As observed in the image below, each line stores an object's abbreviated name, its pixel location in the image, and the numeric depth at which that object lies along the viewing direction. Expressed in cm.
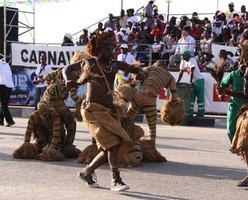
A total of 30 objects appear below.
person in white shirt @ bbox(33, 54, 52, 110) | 1809
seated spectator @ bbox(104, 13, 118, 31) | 2558
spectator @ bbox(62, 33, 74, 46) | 2246
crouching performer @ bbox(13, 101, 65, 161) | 970
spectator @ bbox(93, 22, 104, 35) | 2531
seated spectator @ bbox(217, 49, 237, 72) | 1727
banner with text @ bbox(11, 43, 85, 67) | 2102
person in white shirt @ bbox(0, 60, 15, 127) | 1538
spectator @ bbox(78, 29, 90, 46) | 2425
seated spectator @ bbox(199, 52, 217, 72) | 1828
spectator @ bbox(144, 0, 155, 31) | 2402
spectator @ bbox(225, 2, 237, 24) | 2351
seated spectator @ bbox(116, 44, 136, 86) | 1905
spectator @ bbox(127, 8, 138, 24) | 2546
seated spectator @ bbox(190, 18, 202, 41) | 2131
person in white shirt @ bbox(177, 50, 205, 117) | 1775
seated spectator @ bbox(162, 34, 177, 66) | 2019
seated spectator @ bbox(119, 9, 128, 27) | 2545
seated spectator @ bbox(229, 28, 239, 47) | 1968
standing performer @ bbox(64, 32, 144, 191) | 730
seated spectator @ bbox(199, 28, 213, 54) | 1876
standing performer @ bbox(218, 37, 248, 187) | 736
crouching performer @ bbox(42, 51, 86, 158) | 955
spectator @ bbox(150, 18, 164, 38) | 2253
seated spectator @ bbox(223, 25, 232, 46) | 2019
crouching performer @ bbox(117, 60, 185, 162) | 976
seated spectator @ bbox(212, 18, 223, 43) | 2030
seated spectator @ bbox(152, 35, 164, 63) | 2029
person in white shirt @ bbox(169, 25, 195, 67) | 1944
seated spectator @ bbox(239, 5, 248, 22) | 2159
